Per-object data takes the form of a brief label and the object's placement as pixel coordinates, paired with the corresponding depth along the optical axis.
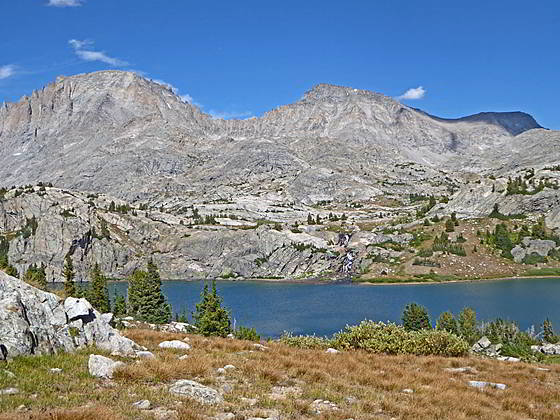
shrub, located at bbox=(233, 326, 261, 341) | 53.59
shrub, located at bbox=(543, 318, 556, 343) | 69.26
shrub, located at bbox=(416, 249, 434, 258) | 185.07
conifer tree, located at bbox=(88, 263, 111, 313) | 83.06
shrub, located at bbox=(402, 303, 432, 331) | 76.50
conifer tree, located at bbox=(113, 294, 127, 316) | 88.57
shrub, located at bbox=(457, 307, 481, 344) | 70.62
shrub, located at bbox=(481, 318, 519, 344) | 67.51
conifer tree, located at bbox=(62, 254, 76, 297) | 80.85
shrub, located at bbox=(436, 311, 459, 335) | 76.38
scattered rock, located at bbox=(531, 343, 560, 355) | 55.65
